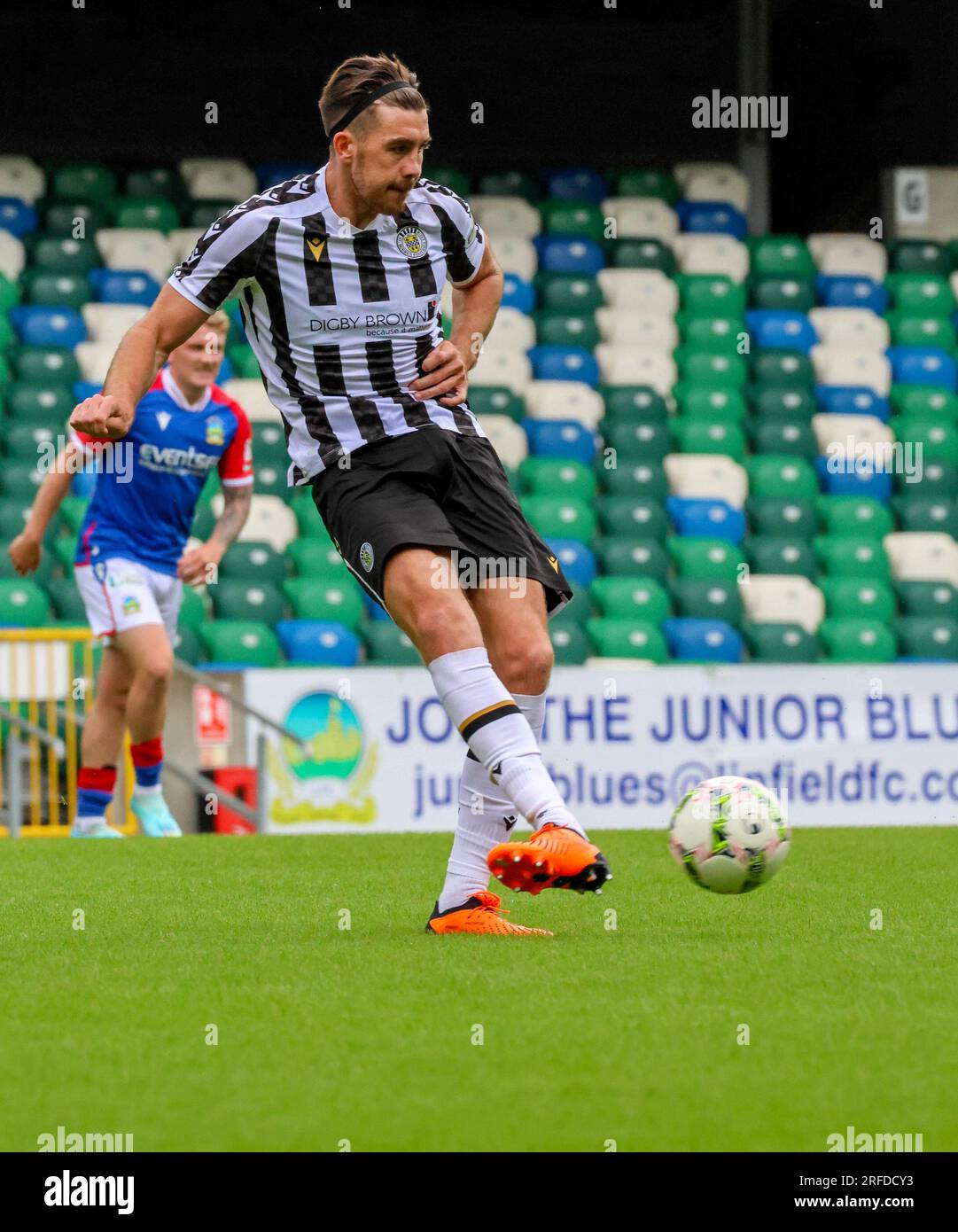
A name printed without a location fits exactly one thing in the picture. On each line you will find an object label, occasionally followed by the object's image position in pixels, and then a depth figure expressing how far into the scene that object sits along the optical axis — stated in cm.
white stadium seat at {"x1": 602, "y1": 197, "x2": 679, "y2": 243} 1689
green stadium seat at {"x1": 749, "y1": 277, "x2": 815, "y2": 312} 1650
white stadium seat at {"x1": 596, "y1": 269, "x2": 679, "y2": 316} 1605
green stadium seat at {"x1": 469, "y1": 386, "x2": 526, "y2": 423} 1435
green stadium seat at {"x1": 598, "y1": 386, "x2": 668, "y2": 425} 1502
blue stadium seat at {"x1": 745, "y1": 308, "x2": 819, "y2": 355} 1612
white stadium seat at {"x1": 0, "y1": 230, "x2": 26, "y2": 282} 1469
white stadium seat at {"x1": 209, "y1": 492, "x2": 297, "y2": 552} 1323
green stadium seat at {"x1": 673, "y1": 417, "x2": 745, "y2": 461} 1493
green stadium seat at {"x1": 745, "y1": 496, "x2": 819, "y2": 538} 1429
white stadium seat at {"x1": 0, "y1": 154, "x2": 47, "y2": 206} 1556
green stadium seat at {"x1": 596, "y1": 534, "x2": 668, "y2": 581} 1352
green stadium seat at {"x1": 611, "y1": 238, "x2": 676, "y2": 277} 1647
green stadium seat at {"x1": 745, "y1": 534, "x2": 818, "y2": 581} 1392
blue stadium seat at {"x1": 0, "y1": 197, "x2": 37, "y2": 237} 1531
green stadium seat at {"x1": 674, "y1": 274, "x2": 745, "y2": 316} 1619
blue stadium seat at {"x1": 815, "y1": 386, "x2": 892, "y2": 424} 1573
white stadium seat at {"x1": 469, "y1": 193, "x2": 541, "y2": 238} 1633
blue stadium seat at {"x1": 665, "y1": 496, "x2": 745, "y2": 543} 1418
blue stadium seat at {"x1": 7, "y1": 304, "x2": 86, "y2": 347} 1420
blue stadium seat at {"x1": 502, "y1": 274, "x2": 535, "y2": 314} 1567
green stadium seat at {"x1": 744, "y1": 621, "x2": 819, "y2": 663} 1299
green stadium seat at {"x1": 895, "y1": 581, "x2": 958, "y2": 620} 1384
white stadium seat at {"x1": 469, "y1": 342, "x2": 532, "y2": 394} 1495
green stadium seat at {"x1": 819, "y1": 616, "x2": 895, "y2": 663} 1311
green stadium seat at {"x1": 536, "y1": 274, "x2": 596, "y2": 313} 1588
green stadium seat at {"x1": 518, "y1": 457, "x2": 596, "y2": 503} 1392
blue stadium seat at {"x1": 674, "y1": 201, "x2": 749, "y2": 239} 1734
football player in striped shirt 464
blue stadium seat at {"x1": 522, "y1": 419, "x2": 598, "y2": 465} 1442
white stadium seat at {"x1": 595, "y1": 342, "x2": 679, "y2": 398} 1552
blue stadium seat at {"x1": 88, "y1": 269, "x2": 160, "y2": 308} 1465
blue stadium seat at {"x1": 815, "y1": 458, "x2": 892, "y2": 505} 1509
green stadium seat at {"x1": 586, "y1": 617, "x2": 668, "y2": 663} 1255
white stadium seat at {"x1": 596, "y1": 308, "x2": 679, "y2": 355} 1579
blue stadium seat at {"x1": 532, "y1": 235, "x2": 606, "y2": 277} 1631
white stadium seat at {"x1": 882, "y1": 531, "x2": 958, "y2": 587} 1437
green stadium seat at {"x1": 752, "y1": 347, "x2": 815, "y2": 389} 1573
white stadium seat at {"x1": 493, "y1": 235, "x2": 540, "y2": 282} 1597
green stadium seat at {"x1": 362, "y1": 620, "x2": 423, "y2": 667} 1220
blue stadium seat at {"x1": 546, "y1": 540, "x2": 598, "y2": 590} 1312
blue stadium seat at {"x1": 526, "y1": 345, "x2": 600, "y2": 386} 1531
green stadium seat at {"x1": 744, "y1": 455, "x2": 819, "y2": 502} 1461
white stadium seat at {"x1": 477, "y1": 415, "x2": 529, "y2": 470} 1403
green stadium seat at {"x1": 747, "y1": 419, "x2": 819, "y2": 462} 1509
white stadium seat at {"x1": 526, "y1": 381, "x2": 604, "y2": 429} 1488
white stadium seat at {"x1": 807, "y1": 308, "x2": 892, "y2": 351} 1642
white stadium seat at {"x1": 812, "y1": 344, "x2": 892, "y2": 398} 1605
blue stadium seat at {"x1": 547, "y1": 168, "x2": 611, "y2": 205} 1731
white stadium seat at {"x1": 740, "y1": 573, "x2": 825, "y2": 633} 1362
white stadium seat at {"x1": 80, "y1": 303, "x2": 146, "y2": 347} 1405
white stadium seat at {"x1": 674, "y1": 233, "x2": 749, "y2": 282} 1670
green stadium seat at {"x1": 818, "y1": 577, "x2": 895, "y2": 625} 1370
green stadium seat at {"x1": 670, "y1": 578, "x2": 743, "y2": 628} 1327
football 486
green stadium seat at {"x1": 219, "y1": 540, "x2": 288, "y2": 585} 1273
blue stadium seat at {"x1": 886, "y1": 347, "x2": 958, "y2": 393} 1628
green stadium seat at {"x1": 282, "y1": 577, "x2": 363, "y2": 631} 1252
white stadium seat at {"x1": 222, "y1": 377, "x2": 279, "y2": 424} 1372
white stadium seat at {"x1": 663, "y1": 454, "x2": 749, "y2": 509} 1450
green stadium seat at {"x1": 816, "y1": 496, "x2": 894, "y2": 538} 1459
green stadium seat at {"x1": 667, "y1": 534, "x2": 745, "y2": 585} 1368
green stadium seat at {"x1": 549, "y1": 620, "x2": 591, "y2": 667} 1230
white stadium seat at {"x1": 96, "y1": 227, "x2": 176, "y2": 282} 1498
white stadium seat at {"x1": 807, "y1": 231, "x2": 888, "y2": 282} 1727
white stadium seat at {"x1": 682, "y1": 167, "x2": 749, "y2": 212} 1753
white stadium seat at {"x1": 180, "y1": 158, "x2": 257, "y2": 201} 1616
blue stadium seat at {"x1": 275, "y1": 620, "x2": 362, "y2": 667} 1209
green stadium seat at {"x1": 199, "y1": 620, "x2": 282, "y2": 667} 1184
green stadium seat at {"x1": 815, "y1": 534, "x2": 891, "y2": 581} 1417
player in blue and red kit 862
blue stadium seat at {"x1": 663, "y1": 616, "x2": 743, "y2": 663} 1280
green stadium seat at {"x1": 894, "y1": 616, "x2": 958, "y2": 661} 1329
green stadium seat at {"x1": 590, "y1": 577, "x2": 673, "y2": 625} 1303
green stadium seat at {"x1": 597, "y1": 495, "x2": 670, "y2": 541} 1394
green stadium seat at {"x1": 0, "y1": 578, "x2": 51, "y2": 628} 1160
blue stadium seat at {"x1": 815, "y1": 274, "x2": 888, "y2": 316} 1691
